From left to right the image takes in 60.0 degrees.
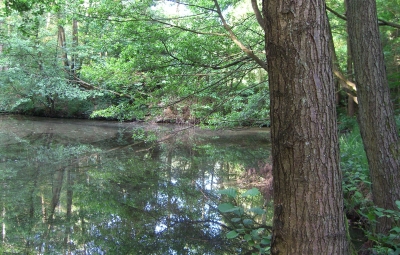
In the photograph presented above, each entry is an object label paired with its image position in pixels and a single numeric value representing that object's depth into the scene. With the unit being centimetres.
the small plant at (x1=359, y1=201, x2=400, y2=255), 204
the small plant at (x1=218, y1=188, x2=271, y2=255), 172
